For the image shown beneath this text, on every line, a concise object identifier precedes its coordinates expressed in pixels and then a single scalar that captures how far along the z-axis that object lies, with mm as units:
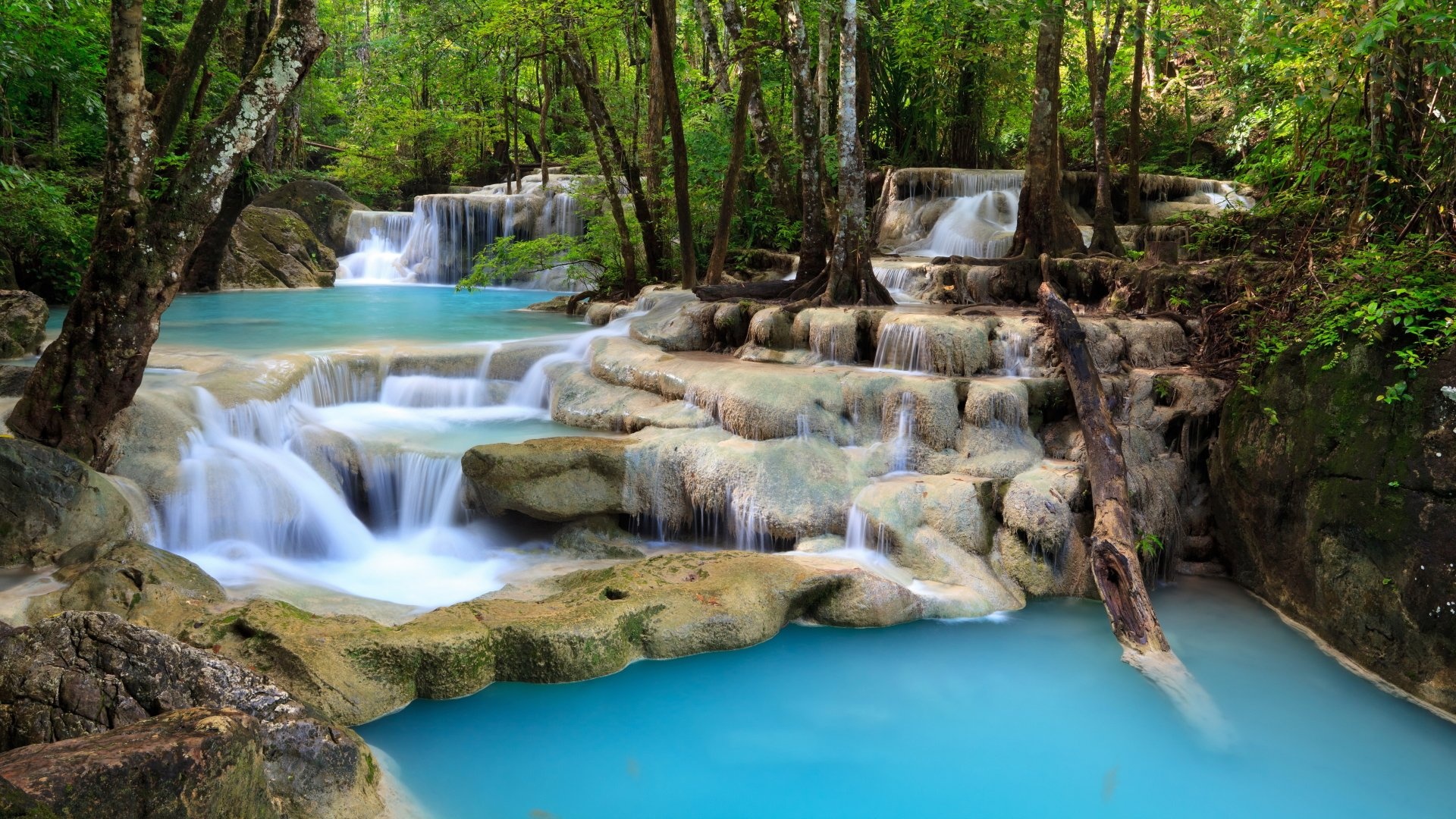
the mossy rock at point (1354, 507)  5109
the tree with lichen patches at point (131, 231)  5824
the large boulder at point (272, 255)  18953
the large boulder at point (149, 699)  3180
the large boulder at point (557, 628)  4668
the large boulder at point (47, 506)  5383
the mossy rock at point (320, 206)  22656
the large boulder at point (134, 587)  4805
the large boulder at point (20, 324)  8500
